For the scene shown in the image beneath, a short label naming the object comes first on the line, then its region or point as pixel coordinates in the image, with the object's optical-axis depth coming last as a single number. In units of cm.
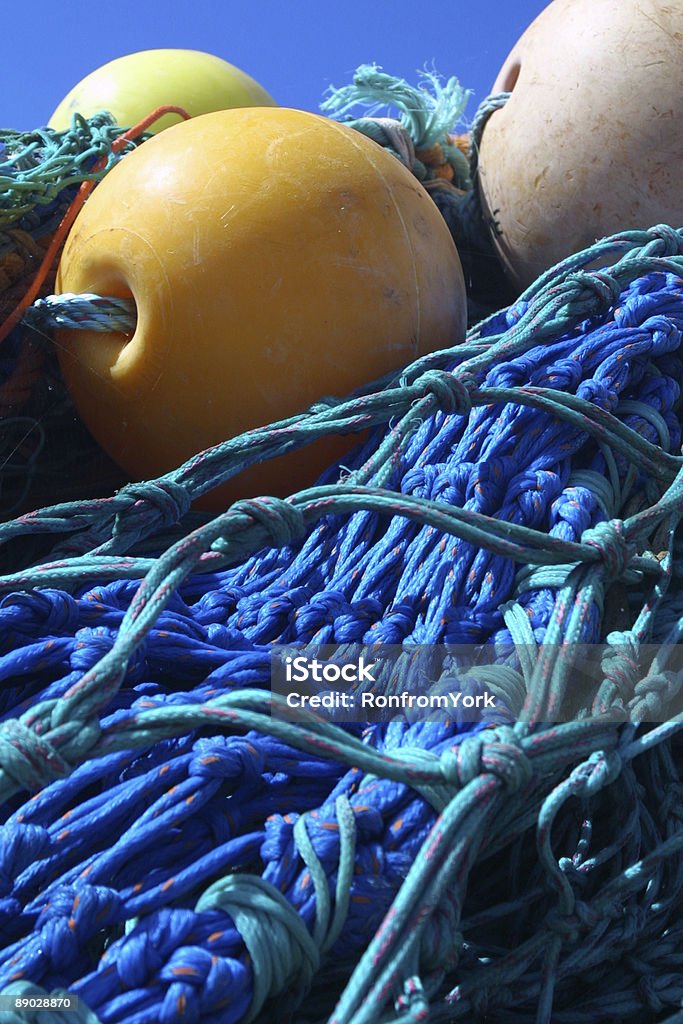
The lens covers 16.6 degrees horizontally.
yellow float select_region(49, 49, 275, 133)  132
